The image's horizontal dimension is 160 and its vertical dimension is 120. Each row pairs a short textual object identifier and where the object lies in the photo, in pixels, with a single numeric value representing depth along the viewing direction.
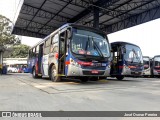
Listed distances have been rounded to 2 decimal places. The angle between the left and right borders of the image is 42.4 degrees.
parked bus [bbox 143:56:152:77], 25.02
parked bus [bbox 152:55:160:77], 23.38
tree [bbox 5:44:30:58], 65.81
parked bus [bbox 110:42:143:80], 13.50
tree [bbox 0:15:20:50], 29.58
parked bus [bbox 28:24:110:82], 9.22
